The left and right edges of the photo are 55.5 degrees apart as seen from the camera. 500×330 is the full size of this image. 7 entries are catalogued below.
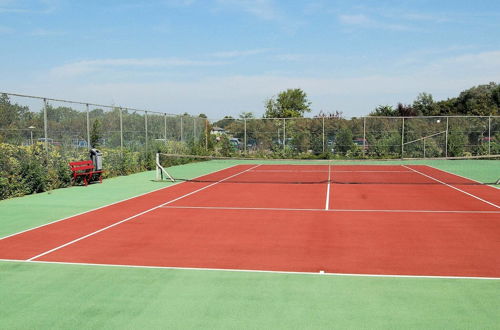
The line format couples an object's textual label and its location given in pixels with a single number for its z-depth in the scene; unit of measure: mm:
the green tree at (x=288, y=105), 61938
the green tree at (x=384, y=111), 45469
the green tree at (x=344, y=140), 31359
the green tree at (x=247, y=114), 59588
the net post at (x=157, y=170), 17531
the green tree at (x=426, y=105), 65188
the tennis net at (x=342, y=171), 18109
